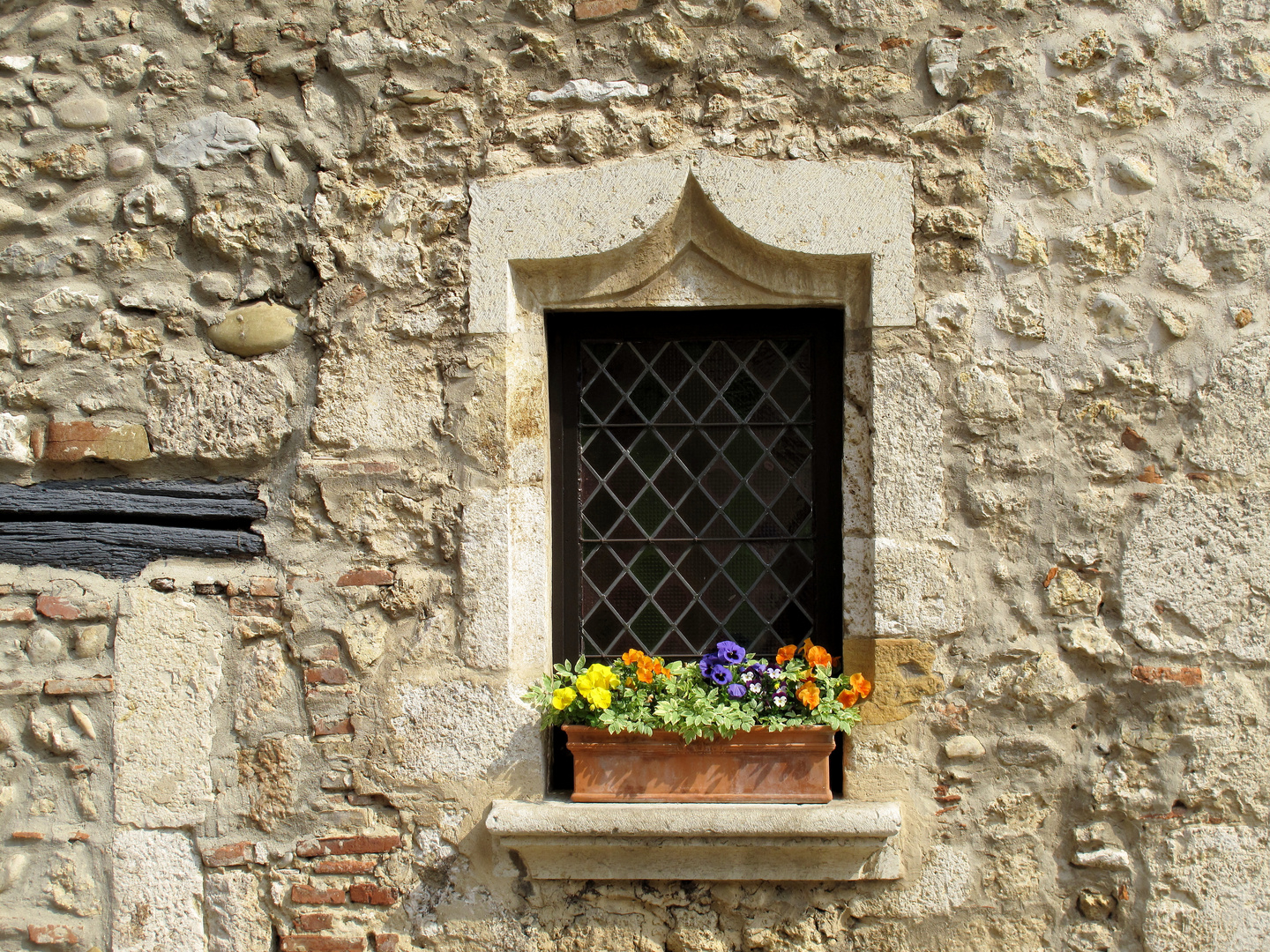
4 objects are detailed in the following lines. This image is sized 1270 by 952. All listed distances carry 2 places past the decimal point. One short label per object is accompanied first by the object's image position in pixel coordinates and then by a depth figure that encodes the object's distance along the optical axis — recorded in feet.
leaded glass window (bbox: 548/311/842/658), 8.14
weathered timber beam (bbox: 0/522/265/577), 7.91
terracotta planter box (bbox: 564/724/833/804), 7.32
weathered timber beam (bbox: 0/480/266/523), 7.91
